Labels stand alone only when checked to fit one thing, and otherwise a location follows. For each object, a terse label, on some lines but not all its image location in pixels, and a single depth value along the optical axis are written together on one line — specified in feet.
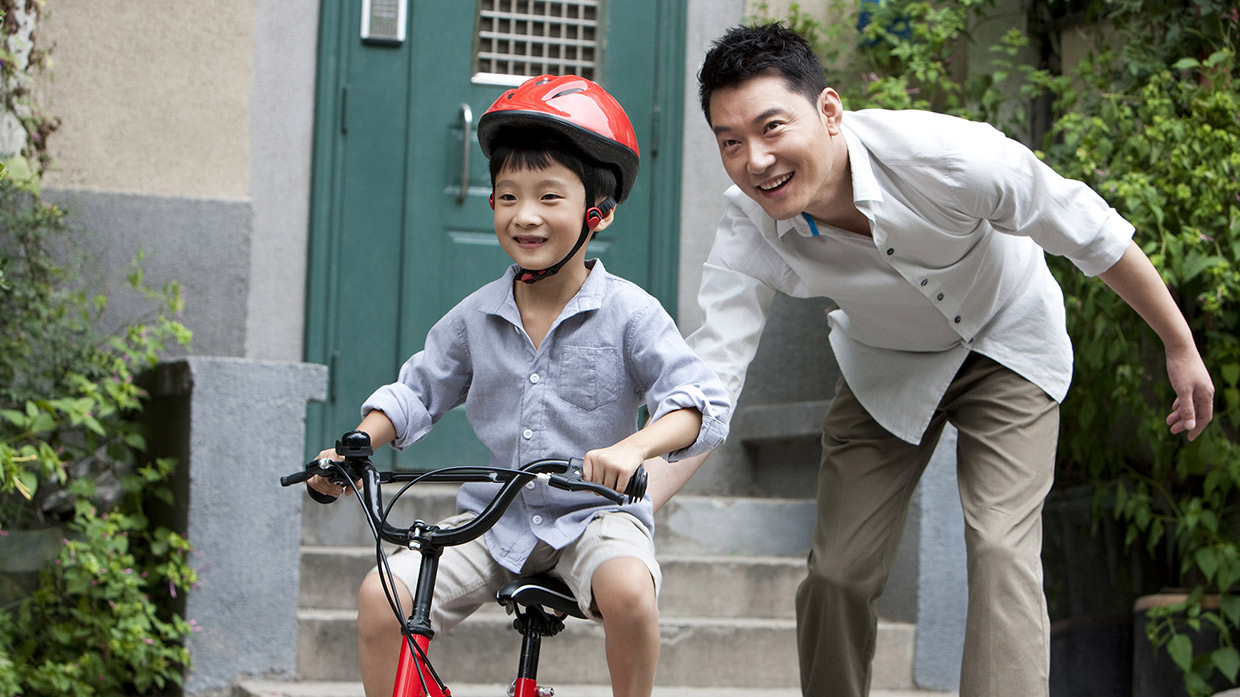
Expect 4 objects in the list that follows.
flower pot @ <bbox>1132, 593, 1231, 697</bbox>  15.03
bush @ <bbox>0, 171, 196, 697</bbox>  13.09
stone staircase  13.94
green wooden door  17.67
